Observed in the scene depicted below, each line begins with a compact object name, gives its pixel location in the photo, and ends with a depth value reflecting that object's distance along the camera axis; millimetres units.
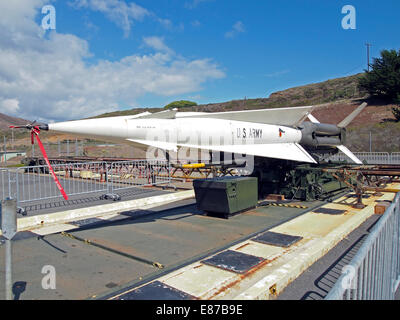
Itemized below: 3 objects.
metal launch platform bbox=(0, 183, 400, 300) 3803
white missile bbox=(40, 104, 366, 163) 5652
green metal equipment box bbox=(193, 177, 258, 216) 7113
